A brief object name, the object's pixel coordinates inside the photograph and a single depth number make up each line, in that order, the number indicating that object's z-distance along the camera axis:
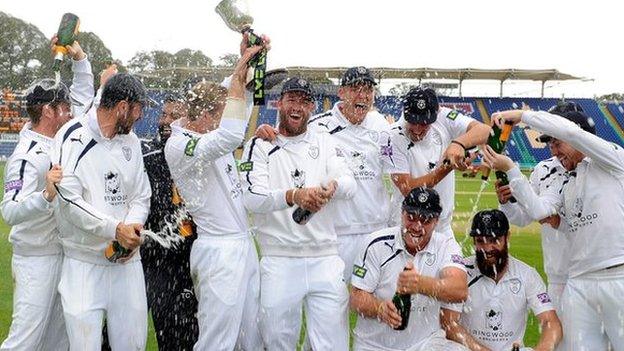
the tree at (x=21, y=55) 42.16
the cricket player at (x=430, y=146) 6.21
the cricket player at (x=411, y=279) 5.53
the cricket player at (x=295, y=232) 5.91
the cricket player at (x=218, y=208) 5.77
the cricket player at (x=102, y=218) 5.25
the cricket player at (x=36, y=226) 5.51
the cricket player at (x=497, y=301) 5.70
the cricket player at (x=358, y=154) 6.65
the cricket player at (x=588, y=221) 5.55
